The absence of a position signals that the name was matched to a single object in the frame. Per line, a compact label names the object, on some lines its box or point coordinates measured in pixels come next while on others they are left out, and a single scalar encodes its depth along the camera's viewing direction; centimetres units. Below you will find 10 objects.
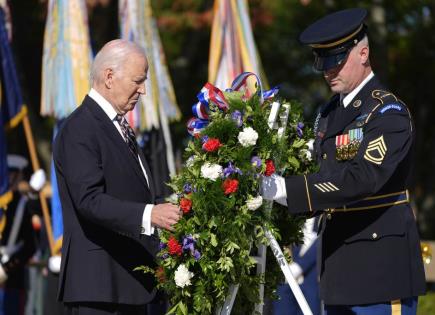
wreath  792
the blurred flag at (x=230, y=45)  1636
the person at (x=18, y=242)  1590
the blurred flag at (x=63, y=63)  1485
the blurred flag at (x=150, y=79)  1547
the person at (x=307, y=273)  1420
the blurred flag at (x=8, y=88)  1598
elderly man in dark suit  830
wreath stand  821
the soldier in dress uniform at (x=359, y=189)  826
